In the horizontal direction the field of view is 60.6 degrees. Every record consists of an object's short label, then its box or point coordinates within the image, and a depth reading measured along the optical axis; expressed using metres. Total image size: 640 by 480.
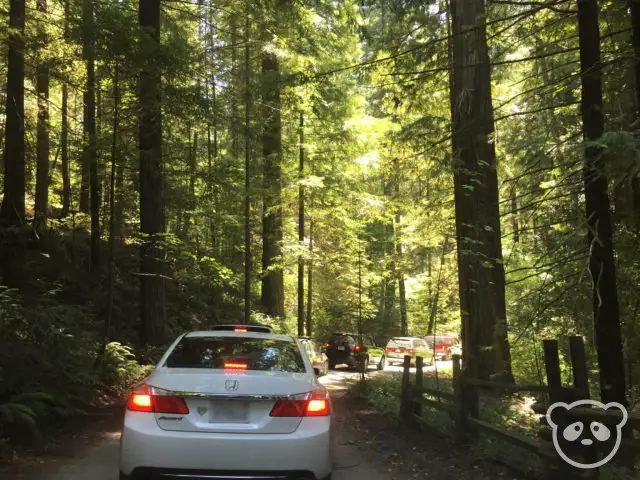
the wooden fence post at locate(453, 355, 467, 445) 6.86
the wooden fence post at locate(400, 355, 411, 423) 8.67
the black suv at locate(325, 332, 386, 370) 22.58
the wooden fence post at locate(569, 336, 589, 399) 5.16
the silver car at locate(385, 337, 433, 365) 27.70
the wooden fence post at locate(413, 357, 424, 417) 8.45
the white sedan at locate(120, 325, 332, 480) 4.39
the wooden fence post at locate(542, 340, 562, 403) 5.22
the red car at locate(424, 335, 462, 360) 32.78
